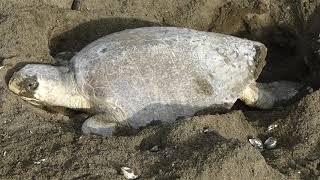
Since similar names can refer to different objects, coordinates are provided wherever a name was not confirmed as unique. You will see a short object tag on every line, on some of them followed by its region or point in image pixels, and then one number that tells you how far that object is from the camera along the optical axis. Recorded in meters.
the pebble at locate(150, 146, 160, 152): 2.70
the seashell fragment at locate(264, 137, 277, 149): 2.92
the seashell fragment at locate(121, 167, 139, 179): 2.49
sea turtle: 3.29
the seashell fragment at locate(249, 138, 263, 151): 2.89
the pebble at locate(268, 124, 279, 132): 3.06
